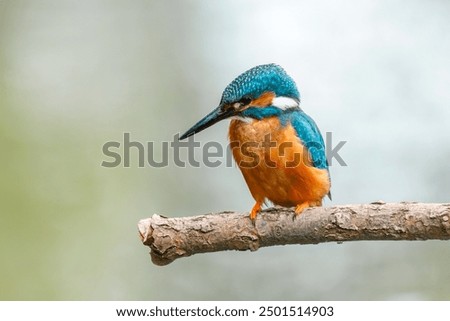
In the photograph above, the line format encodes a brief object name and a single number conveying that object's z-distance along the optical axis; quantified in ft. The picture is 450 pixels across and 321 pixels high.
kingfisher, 27.94
